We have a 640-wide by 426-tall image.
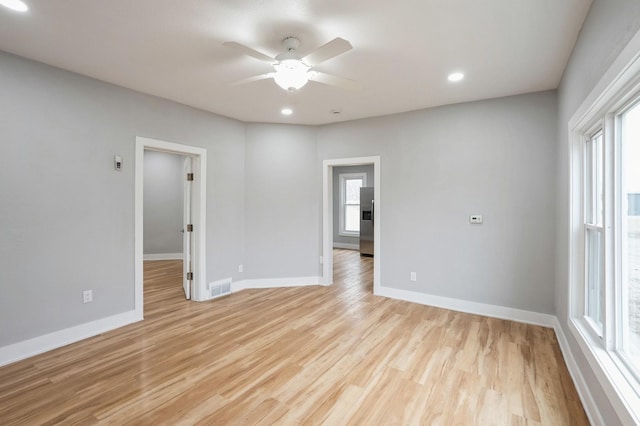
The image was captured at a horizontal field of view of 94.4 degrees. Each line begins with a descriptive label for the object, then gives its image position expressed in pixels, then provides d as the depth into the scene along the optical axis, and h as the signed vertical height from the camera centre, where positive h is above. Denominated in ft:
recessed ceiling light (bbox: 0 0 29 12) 6.38 +4.51
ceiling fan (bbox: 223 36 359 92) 6.86 +3.69
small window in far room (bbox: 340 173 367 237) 29.63 +0.88
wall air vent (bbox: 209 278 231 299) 14.33 -3.77
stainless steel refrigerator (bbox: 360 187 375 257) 26.48 -0.67
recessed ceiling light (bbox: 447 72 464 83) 9.89 +4.66
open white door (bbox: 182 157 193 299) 14.23 -0.84
